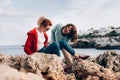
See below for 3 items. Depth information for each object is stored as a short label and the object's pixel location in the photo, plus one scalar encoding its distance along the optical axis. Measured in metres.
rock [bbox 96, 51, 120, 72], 5.74
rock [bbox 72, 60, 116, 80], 5.26
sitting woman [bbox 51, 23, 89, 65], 5.60
